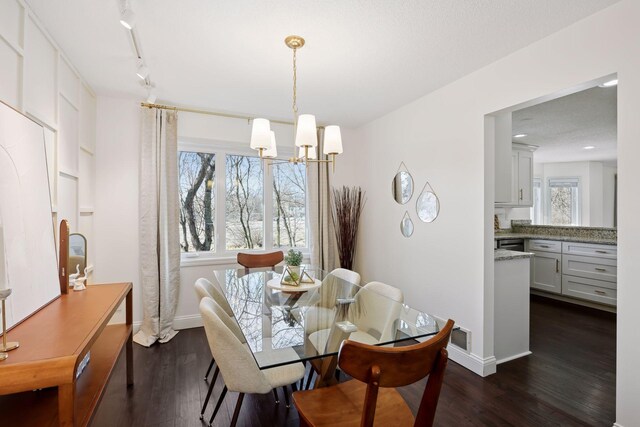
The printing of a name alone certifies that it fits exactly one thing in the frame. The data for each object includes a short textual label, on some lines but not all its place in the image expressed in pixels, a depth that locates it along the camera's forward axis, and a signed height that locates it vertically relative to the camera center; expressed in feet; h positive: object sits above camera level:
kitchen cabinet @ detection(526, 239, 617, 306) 13.21 -2.83
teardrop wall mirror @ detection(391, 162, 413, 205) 11.07 +0.86
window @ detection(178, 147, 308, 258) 12.19 +0.29
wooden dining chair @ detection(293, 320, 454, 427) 3.22 -1.93
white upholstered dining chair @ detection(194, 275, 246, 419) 6.53 -2.25
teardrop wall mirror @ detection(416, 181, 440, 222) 9.91 +0.14
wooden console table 3.28 -1.69
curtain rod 10.54 +3.67
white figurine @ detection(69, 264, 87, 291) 6.50 -1.53
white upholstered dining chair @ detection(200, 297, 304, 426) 4.82 -2.41
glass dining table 4.80 -2.07
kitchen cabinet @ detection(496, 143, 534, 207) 14.40 +1.65
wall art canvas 4.47 -0.15
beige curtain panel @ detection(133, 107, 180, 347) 10.48 -0.44
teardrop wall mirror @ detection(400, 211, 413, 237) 11.02 -0.59
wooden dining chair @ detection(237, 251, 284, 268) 10.82 -1.77
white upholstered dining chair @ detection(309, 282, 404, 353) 5.18 -2.09
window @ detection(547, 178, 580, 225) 24.16 +0.59
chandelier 6.34 +1.56
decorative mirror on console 7.21 -1.03
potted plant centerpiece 8.34 -1.39
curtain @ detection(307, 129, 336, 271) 13.16 -0.06
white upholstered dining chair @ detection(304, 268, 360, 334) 5.64 -2.03
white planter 8.23 -1.58
